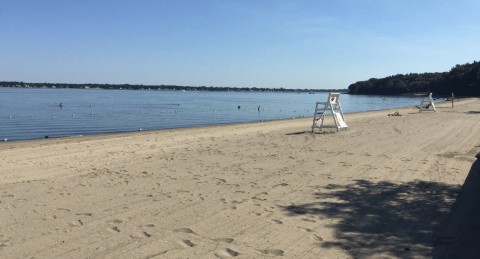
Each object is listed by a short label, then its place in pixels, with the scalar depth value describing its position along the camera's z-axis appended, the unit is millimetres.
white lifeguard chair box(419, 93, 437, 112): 27003
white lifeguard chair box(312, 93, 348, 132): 13461
